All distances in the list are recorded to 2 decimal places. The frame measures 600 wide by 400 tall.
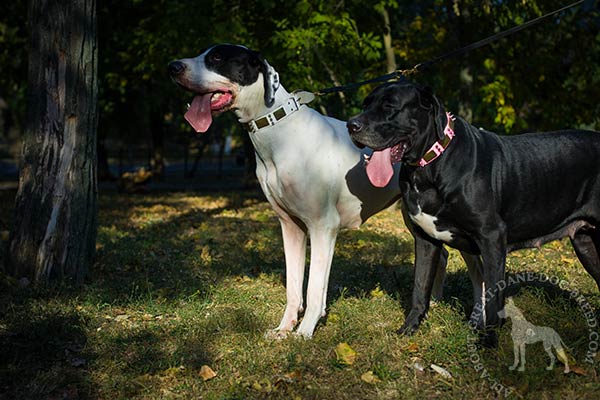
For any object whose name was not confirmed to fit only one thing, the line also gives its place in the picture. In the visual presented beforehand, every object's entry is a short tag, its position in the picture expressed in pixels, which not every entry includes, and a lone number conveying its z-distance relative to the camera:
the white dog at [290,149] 4.33
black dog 3.92
